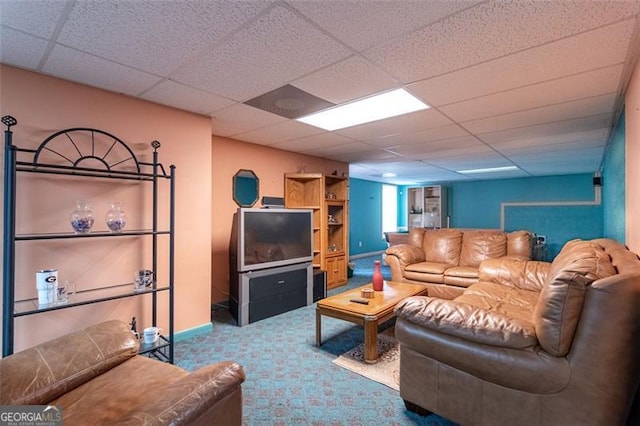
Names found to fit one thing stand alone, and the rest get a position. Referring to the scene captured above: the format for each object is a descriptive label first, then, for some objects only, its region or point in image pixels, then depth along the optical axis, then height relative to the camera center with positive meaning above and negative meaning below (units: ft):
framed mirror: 13.16 +1.29
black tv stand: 10.73 -2.89
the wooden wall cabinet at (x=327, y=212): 15.17 +0.23
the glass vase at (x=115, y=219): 7.32 -0.05
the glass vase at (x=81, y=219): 6.79 -0.05
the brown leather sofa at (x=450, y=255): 12.82 -1.85
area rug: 7.14 -3.80
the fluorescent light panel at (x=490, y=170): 21.35 +3.39
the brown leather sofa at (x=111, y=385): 3.38 -2.23
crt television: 10.87 -0.82
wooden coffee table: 7.84 -2.56
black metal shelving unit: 5.68 +0.75
